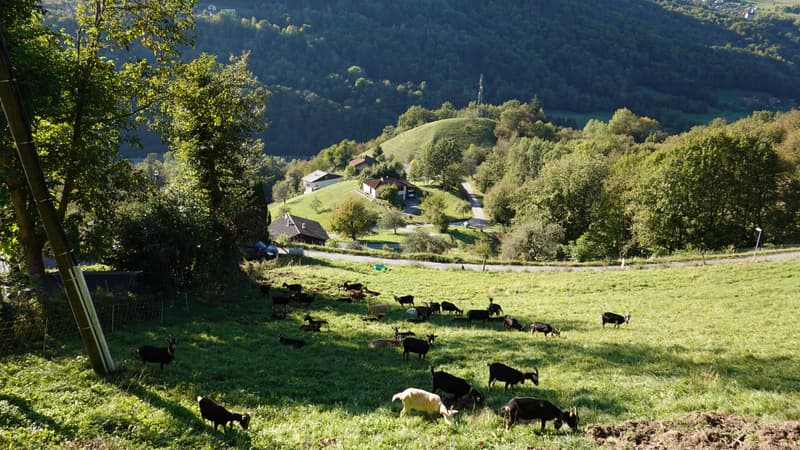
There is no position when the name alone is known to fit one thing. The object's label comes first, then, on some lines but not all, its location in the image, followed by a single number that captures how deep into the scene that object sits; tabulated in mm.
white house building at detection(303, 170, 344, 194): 150625
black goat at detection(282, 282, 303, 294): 28969
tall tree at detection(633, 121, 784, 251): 50938
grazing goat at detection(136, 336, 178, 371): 12913
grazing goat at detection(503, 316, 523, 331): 21000
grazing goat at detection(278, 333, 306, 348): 17609
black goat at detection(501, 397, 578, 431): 9477
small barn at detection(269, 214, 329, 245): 68562
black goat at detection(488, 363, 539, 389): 12305
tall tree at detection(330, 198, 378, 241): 84438
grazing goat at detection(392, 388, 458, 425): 10445
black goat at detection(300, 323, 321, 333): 20266
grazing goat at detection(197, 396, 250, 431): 9727
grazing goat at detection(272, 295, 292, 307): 24656
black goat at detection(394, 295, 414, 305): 26703
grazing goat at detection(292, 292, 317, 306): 25922
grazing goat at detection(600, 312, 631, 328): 21609
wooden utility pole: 10211
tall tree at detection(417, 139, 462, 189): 128375
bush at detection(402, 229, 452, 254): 70938
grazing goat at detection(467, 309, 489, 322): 22609
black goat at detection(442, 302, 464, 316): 24553
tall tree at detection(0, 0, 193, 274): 17219
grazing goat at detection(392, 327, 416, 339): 18412
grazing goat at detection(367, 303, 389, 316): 23969
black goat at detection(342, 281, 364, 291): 30516
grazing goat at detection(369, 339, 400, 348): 17703
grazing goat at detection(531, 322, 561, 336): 19625
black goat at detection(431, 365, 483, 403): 11375
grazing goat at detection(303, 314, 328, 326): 21061
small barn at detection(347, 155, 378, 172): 157512
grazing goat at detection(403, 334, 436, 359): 15547
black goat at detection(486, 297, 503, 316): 24111
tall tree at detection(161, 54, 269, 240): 25547
